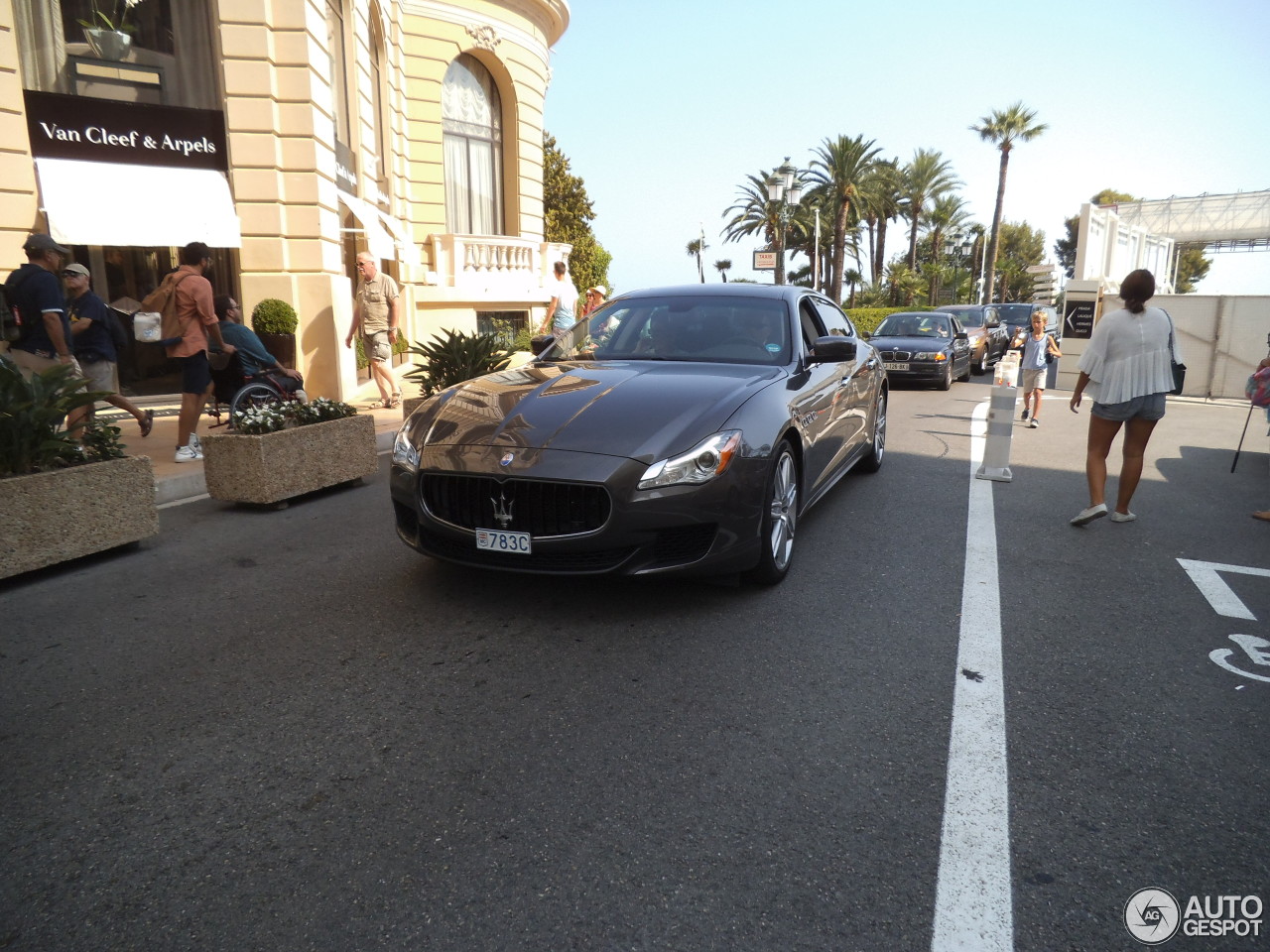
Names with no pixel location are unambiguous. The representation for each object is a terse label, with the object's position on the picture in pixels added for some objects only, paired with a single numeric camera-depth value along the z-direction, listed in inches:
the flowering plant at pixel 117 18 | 463.5
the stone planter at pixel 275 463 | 254.8
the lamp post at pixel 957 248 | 2871.8
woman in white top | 236.1
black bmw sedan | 653.9
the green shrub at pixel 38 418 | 196.4
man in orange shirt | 301.0
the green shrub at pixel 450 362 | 372.2
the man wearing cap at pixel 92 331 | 316.8
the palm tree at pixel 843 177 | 1857.8
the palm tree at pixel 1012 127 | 2135.8
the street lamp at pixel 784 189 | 807.1
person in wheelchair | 343.0
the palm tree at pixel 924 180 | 2301.9
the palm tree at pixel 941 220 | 2469.2
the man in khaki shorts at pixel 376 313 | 452.8
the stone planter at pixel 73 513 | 189.8
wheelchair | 338.0
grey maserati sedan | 153.7
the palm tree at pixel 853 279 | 2245.3
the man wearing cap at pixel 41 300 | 290.5
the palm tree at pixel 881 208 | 2054.6
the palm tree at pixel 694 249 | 4611.5
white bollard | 295.0
